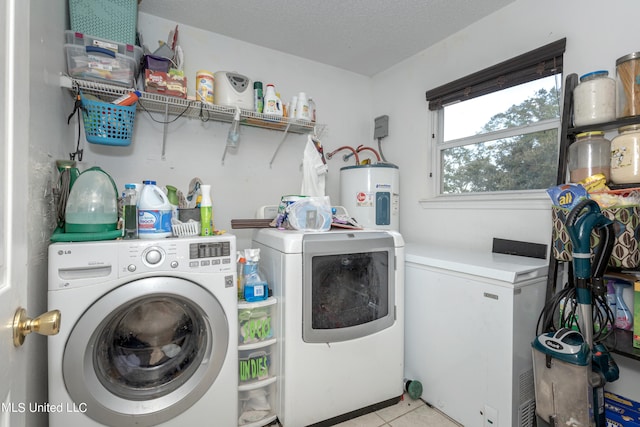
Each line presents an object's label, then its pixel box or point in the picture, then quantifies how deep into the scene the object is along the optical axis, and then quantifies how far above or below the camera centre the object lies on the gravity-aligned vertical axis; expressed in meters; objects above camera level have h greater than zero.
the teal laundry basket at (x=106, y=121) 1.52 +0.49
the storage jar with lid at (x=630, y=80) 1.25 +0.60
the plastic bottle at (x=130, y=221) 1.29 -0.03
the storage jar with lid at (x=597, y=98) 1.33 +0.55
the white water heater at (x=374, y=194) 2.22 +0.16
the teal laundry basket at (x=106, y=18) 1.54 +1.06
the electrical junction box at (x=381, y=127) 2.71 +0.84
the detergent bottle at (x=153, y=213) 1.29 +0.00
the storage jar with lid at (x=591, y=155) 1.35 +0.29
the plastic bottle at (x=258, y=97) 2.05 +0.83
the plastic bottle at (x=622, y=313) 1.31 -0.44
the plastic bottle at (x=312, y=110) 2.19 +0.79
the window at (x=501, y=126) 1.72 +0.62
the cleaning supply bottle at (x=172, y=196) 1.54 +0.10
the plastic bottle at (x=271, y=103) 2.04 +0.79
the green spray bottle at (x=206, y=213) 1.43 +0.01
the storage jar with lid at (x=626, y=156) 1.20 +0.26
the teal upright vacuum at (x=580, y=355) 1.09 -0.54
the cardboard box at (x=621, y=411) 1.29 -0.89
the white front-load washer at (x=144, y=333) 1.09 -0.52
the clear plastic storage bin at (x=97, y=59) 1.49 +0.81
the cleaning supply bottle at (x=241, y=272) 1.56 -0.32
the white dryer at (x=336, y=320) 1.43 -0.55
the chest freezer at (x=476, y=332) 1.32 -0.59
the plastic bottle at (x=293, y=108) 2.14 +0.79
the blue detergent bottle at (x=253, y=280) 1.50 -0.35
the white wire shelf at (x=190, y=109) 1.53 +0.69
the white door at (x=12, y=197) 0.48 +0.03
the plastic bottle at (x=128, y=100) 1.55 +0.61
